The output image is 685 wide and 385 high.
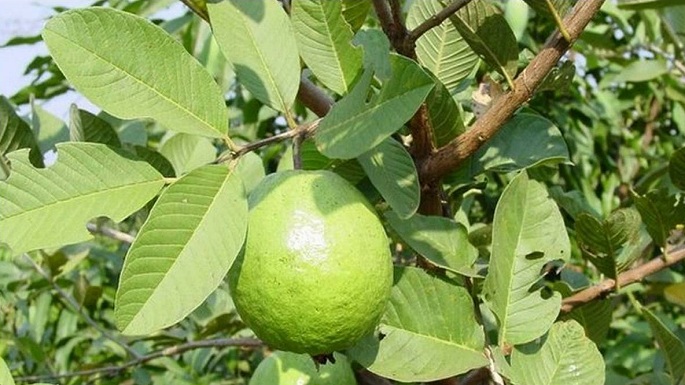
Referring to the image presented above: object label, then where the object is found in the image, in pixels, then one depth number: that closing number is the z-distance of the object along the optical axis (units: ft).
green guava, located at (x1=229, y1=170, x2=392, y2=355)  2.34
